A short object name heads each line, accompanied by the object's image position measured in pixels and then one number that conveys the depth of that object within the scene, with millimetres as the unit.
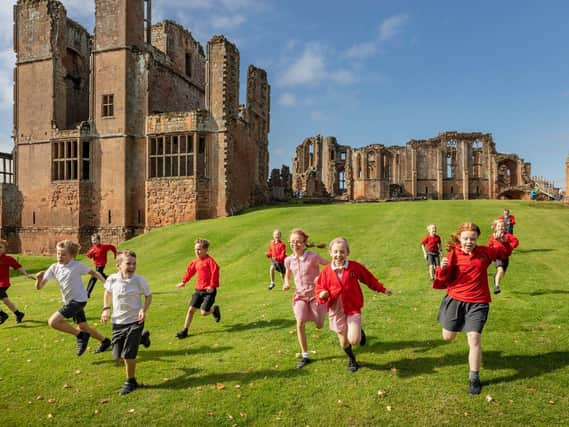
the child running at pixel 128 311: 5727
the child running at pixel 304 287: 6319
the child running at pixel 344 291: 5785
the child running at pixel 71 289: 6965
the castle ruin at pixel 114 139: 29078
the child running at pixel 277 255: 12391
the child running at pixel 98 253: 12647
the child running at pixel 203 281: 8125
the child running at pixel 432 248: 11953
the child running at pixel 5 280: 9156
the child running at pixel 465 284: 5422
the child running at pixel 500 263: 9734
